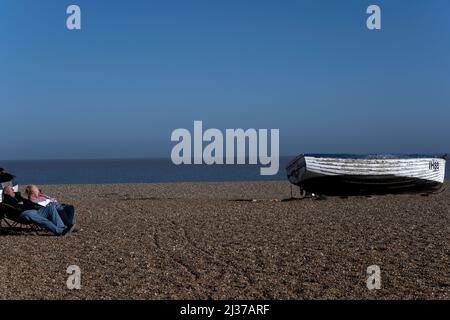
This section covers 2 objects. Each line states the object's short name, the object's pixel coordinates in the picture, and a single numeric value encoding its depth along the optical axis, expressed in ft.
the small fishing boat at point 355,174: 66.33
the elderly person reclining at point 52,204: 38.34
